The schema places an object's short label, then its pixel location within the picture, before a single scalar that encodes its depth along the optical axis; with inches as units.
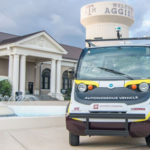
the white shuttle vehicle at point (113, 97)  201.9
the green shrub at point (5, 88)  1190.9
